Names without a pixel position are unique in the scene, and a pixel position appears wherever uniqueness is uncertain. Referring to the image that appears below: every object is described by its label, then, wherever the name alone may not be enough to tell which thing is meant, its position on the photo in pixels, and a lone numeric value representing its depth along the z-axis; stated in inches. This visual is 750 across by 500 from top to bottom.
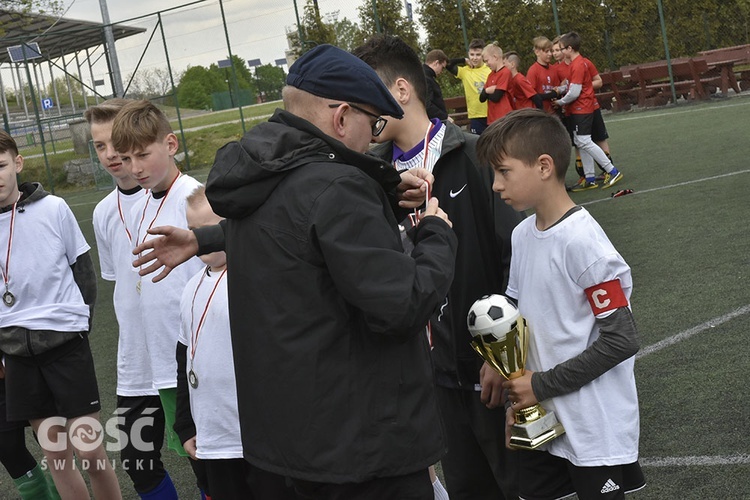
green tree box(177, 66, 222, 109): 1010.7
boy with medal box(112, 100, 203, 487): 157.6
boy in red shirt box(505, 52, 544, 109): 495.2
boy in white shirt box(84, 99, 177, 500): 168.7
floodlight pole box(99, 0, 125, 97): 1024.2
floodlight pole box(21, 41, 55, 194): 1001.5
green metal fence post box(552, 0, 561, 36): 868.6
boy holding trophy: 109.2
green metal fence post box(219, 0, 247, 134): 955.6
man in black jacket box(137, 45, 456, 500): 88.7
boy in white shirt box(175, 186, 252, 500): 132.1
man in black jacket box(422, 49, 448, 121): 340.4
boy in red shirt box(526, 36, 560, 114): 509.4
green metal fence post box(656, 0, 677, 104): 800.3
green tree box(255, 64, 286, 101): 970.7
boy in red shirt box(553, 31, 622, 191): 469.7
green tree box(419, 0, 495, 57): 942.4
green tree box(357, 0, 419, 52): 948.0
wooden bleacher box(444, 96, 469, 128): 895.1
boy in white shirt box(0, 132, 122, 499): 172.1
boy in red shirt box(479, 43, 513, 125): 492.2
